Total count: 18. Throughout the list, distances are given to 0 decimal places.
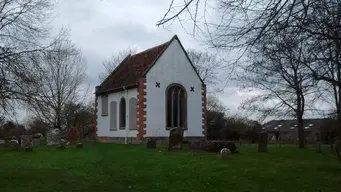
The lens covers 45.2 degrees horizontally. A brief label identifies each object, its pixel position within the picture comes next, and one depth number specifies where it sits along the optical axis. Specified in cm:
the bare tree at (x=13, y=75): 1200
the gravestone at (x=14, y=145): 2675
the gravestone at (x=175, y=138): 2378
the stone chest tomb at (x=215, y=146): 2153
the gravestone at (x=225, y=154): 1809
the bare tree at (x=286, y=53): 736
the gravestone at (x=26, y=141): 2456
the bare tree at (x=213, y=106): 5804
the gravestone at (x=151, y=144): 2572
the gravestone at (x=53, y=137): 3191
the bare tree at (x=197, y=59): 5171
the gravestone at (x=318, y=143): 2431
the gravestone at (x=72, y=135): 3269
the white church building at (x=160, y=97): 3234
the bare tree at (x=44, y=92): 1262
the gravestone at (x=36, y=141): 3055
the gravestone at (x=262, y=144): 2366
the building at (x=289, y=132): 3322
